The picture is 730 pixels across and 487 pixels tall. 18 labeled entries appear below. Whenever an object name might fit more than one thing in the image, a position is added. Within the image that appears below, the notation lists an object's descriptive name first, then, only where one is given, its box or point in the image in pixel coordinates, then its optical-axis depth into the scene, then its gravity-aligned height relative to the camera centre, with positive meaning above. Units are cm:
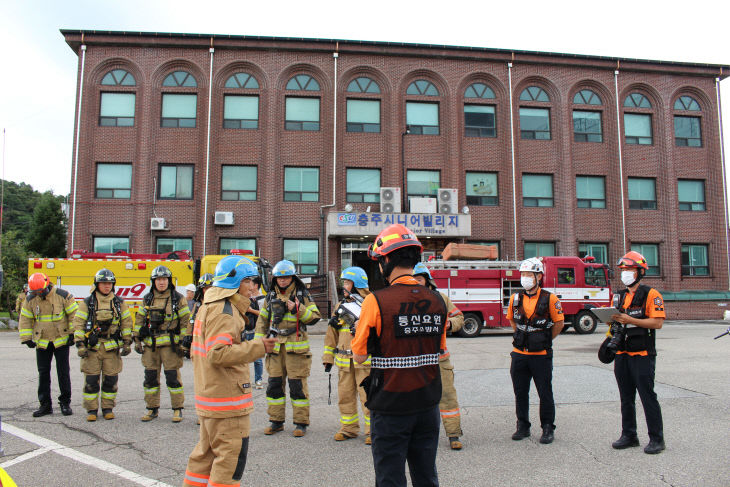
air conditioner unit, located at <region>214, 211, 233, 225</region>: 2205 +270
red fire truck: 1809 -38
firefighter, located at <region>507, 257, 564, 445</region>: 557 -80
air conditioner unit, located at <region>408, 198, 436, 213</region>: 2283 +339
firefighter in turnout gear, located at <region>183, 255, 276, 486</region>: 348 -79
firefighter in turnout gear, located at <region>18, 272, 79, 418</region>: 702 -76
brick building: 2248 +624
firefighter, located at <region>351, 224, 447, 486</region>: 299 -61
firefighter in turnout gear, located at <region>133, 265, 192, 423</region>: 676 -81
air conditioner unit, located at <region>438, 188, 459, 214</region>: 2305 +365
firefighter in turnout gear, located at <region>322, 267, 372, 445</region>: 576 -104
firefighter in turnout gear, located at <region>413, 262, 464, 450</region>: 538 -136
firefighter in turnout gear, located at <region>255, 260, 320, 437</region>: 600 -90
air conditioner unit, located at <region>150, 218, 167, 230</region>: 2175 +240
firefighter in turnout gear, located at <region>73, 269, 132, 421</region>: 674 -88
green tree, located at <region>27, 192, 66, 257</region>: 3862 +375
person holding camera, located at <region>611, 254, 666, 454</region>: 517 -85
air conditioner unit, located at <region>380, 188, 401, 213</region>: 2286 +363
